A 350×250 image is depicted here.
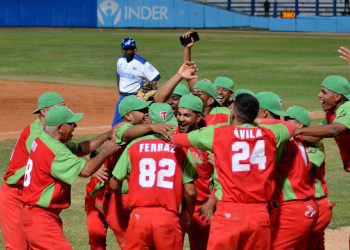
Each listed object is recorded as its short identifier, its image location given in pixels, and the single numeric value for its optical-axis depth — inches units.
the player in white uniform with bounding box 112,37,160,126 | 1332.4
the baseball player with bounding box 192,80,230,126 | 753.0
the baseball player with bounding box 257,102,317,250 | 619.2
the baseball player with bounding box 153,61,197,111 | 722.8
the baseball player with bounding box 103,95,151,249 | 642.8
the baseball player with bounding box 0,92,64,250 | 668.7
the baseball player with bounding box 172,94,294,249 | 575.2
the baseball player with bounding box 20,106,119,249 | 616.4
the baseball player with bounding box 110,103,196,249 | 596.4
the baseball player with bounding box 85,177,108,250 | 707.4
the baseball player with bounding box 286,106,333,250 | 654.5
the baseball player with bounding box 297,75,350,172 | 677.9
